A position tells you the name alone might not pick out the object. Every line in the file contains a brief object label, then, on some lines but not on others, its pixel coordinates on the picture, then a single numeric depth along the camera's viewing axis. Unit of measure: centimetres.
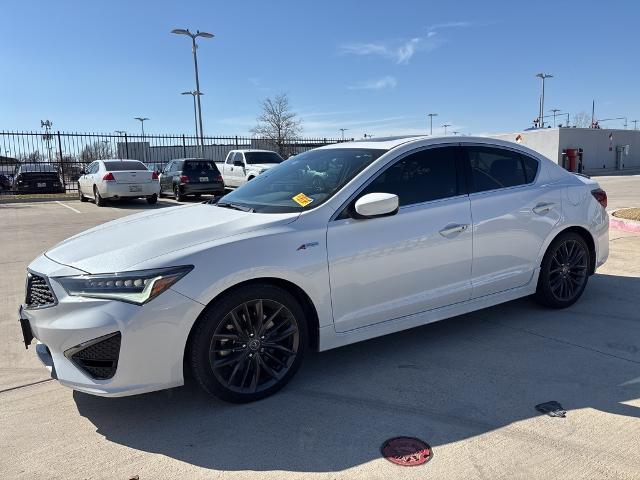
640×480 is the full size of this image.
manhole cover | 266
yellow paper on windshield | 361
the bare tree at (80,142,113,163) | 2577
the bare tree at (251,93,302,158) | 4262
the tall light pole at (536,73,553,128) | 4897
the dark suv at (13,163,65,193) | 2227
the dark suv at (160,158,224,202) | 1813
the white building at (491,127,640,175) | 3462
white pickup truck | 1916
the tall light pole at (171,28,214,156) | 2576
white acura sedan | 292
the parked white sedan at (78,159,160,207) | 1622
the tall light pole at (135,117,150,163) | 2936
